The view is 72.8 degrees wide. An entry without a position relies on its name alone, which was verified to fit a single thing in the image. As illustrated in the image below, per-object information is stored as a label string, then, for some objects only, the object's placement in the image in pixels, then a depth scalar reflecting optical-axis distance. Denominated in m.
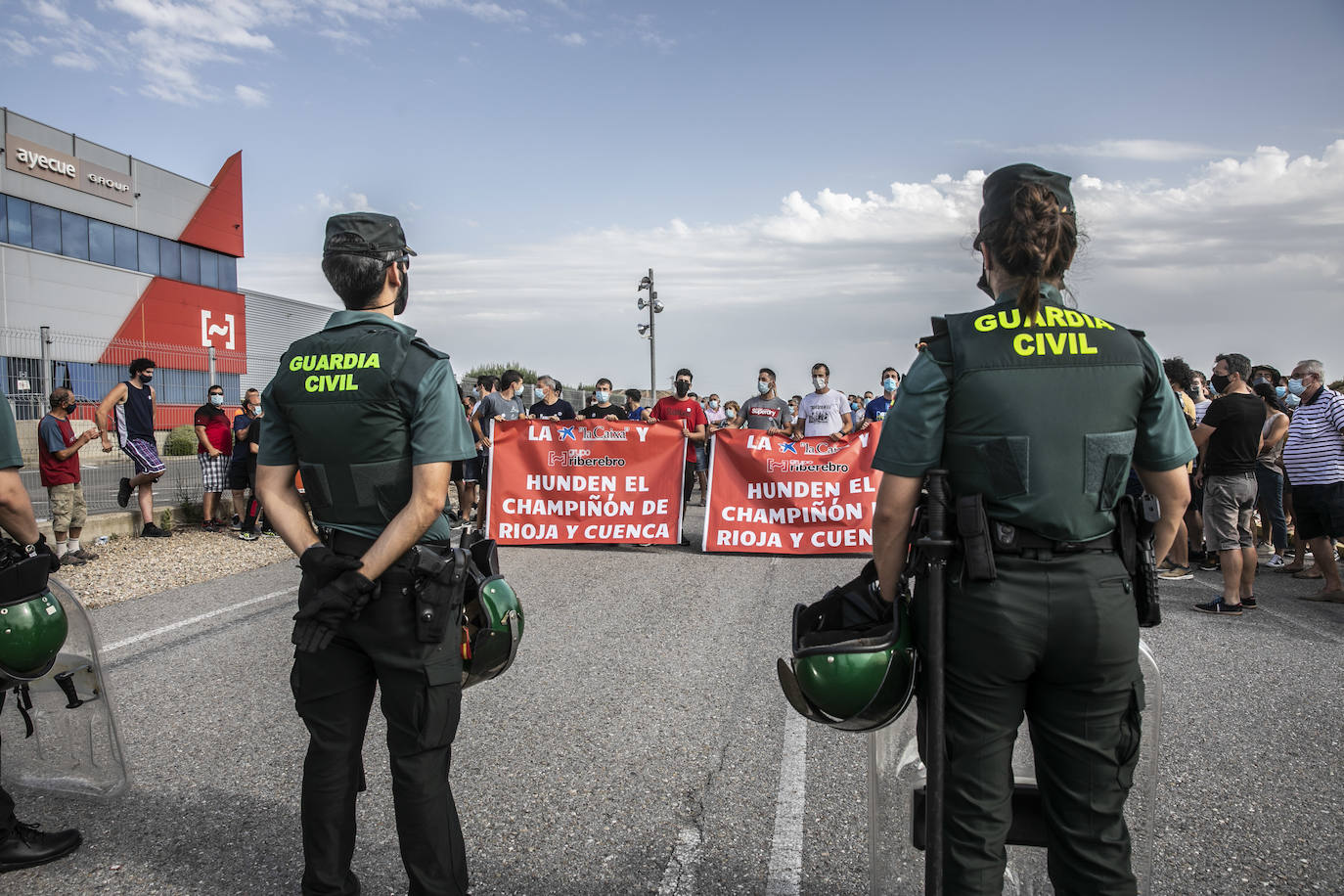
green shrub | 23.22
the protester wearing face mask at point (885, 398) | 15.31
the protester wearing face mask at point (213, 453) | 11.50
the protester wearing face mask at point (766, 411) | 12.94
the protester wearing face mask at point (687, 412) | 12.05
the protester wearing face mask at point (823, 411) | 12.88
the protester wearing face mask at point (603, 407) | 13.59
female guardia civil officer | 2.03
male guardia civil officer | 2.42
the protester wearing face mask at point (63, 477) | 9.05
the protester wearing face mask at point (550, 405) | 13.08
